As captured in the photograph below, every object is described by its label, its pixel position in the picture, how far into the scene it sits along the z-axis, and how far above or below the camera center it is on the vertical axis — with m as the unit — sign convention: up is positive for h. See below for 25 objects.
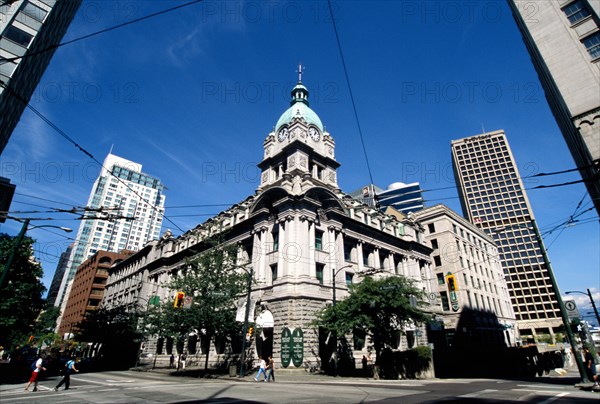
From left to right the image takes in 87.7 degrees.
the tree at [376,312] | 24.35 +2.69
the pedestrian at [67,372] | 16.54 -1.04
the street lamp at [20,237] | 13.29 +4.76
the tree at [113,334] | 45.81 +2.20
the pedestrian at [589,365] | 14.85 -0.79
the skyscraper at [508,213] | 100.25 +45.42
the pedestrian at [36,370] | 15.92 -0.91
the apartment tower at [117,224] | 133.88 +52.49
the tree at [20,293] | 26.42 +4.75
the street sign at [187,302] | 25.29 +3.50
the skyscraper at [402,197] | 132.50 +61.20
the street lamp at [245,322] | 24.58 +2.05
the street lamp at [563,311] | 15.83 +1.83
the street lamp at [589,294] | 32.28 +5.20
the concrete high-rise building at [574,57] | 21.86 +20.46
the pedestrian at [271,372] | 21.85 -1.46
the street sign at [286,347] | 26.86 +0.16
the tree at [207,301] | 27.14 +3.92
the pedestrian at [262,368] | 21.78 -1.20
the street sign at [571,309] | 16.92 +1.90
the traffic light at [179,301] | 23.83 +3.44
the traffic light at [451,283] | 23.59 +4.47
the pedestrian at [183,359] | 36.16 -0.99
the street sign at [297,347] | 26.72 +0.15
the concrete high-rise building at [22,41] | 24.49 +23.50
